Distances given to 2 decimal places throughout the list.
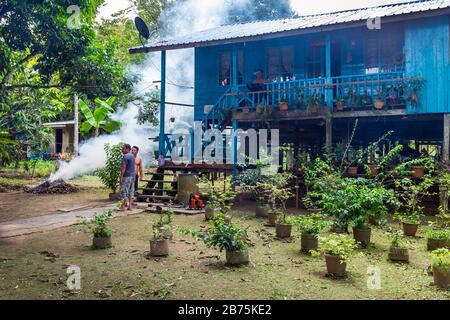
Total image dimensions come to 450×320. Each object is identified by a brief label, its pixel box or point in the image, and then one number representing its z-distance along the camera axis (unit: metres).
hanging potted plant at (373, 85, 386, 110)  11.84
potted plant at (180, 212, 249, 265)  6.48
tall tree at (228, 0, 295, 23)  34.59
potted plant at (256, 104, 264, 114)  13.54
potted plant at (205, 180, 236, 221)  7.69
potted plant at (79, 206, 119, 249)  7.67
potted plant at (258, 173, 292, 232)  8.73
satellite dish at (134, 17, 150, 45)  15.52
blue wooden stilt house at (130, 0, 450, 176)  11.76
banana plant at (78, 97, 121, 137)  16.03
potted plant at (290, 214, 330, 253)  7.47
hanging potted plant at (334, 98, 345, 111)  12.52
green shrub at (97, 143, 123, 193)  15.45
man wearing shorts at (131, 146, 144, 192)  13.66
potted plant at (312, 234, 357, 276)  6.04
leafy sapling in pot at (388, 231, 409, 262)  6.92
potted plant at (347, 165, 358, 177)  12.23
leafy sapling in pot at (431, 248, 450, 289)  5.56
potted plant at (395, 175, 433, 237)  8.82
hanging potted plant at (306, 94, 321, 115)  12.73
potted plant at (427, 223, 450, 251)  7.47
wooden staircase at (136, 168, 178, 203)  13.62
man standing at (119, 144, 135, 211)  11.70
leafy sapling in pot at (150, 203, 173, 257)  7.12
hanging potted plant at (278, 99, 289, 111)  13.31
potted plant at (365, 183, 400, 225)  7.79
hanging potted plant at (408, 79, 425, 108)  11.59
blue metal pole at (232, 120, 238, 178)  13.73
